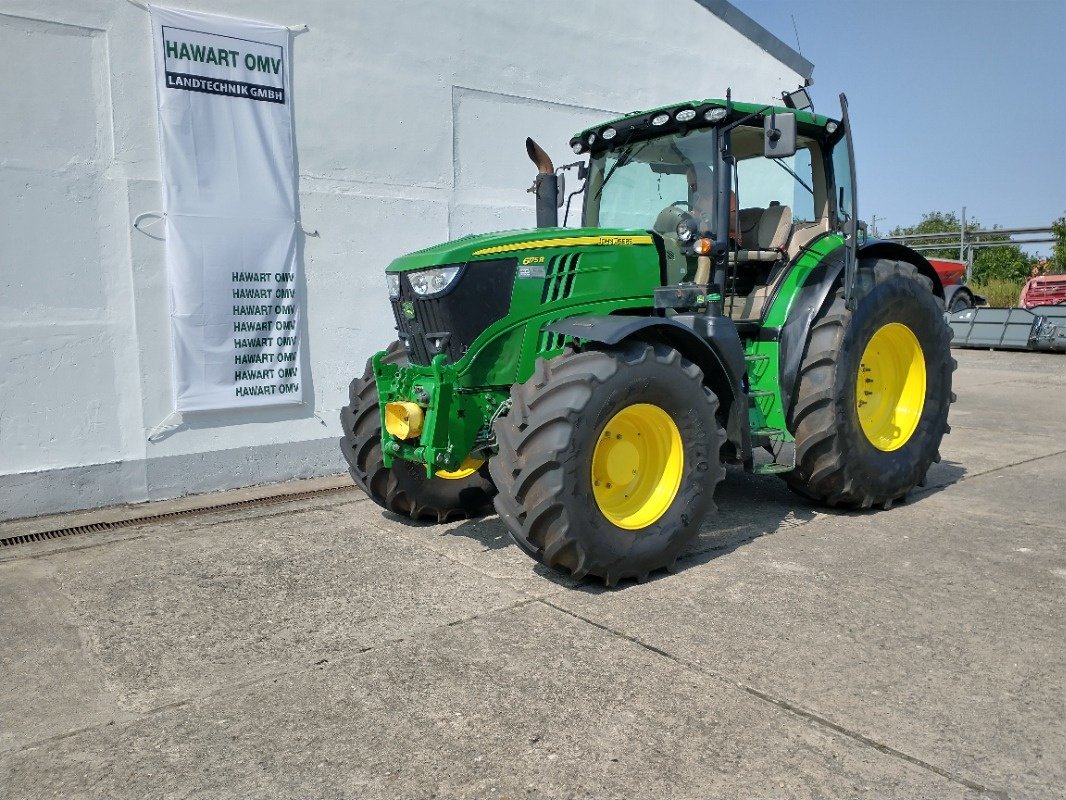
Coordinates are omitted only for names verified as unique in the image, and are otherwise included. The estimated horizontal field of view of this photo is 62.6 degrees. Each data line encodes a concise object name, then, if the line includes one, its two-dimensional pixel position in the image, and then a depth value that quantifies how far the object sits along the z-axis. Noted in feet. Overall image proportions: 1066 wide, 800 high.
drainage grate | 17.60
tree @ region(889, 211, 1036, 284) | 81.25
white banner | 19.93
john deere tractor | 13.64
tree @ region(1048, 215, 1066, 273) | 67.82
